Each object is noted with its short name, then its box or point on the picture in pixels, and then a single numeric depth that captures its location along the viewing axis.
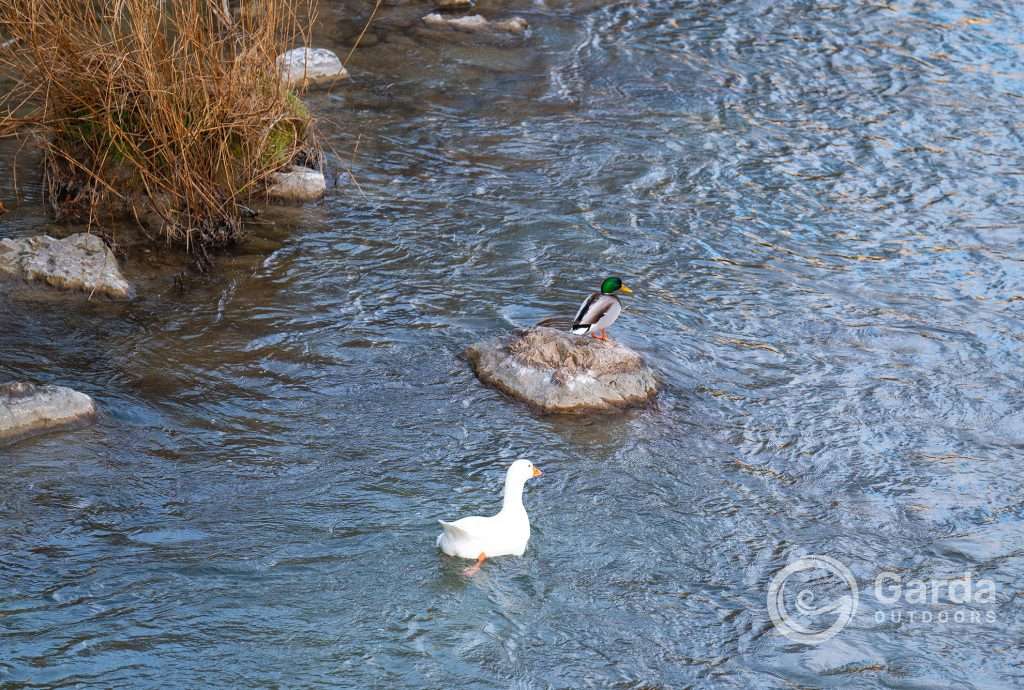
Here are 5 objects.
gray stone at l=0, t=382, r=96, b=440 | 12.91
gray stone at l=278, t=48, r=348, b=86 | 24.97
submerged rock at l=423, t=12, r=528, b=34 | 29.78
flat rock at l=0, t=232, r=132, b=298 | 16.48
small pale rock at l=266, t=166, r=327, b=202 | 20.05
